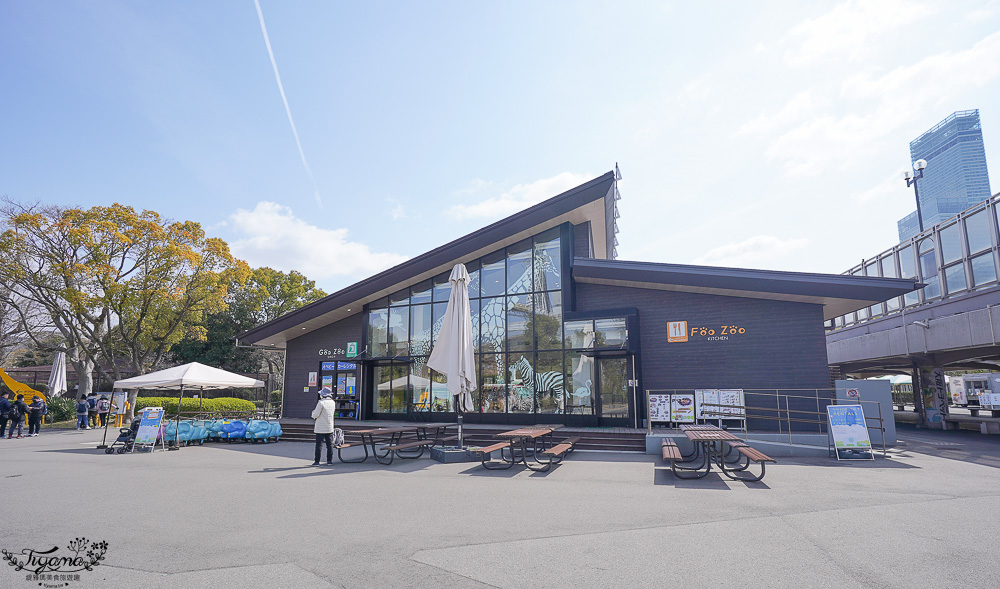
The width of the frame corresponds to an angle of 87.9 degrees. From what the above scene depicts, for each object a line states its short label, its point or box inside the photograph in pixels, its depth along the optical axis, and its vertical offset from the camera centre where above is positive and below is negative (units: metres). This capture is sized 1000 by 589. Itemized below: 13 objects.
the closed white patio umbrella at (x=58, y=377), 21.30 +0.31
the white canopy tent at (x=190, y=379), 13.23 +0.08
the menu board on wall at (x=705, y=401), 13.95 -0.71
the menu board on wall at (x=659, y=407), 14.35 -0.87
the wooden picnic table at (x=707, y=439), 8.32 -1.06
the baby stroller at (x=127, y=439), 12.64 -1.36
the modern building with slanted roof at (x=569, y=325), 13.60 +1.55
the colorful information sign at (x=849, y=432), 10.35 -1.19
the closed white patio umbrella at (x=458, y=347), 11.09 +0.67
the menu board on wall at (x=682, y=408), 14.14 -0.89
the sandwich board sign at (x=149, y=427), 12.77 -1.07
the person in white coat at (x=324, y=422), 10.48 -0.83
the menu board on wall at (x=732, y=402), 13.66 -0.73
